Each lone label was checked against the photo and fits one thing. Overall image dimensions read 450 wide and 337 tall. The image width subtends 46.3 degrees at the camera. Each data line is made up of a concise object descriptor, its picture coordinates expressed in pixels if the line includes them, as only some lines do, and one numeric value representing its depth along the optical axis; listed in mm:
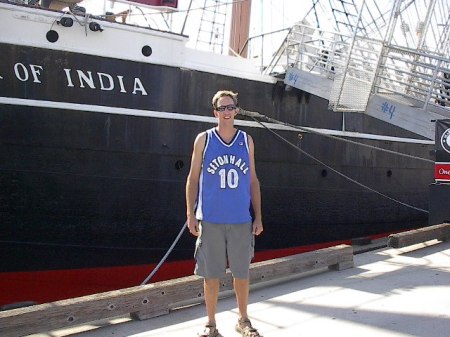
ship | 6254
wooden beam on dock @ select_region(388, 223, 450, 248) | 5977
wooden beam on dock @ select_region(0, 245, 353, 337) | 3314
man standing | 3086
